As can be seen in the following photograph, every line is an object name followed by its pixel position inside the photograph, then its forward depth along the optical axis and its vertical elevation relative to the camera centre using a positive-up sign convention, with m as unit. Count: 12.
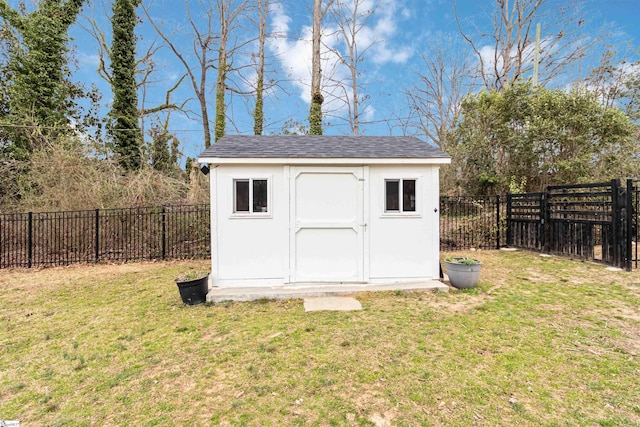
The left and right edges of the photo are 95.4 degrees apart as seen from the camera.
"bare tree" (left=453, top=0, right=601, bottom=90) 14.54 +8.93
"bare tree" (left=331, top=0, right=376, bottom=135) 16.47 +9.57
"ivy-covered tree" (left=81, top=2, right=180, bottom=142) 14.57 +7.96
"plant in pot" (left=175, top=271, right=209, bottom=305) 4.54 -1.16
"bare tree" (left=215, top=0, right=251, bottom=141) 14.54 +8.59
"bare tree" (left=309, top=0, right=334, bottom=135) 12.86 +6.12
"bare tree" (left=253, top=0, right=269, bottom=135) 15.23 +7.62
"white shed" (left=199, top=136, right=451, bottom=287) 5.00 -0.03
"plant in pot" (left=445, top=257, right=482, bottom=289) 5.09 -1.05
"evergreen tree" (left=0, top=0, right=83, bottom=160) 10.28 +5.30
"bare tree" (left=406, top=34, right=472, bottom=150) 16.41 +7.27
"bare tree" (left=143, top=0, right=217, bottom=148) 15.14 +8.63
